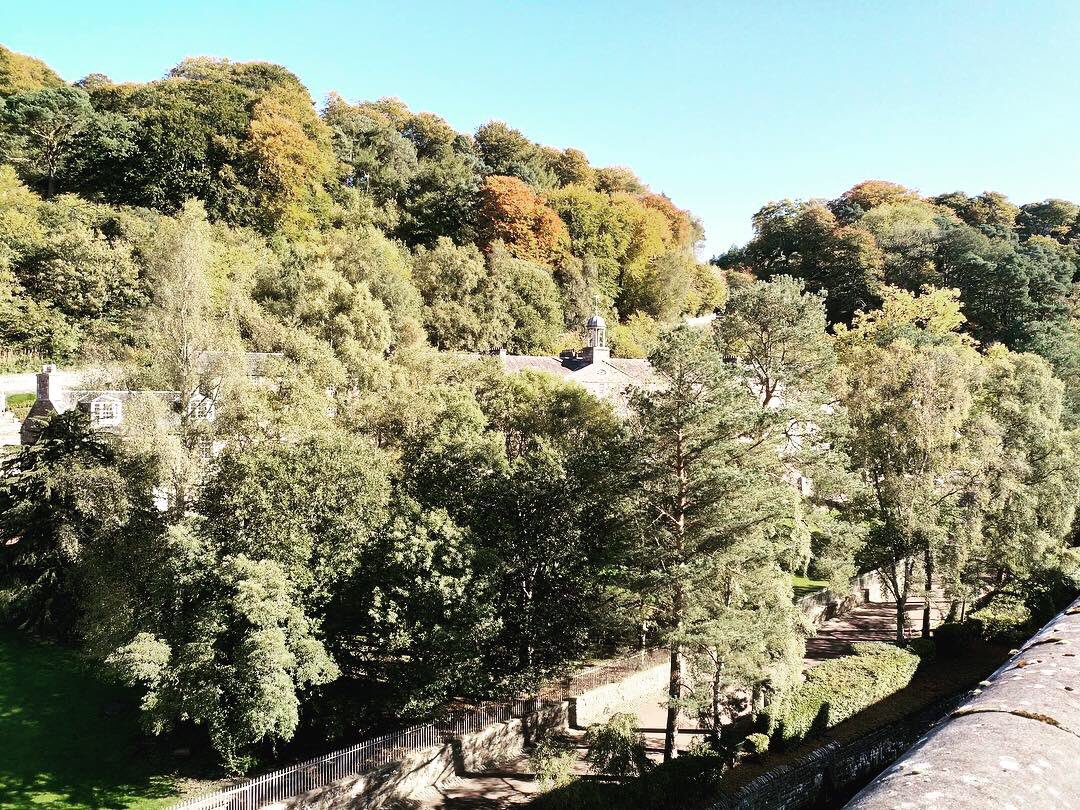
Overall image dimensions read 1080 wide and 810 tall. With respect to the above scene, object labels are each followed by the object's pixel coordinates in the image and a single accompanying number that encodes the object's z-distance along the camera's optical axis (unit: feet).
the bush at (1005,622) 82.07
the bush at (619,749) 54.83
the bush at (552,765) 54.20
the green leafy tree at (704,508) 56.18
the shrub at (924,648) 79.05
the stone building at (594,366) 136.46
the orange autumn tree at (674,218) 274.57
